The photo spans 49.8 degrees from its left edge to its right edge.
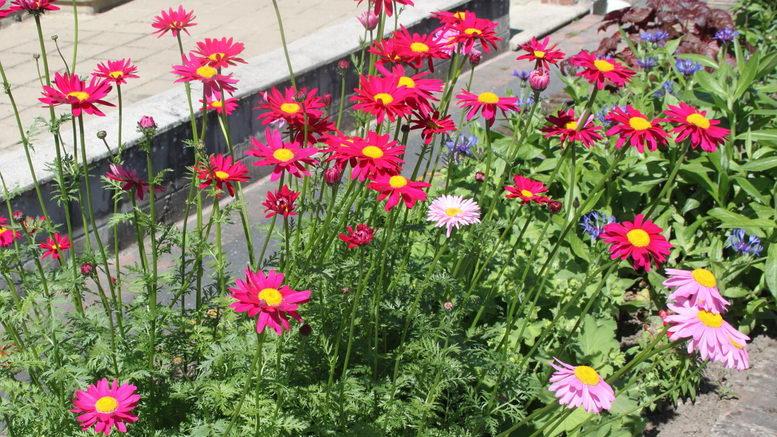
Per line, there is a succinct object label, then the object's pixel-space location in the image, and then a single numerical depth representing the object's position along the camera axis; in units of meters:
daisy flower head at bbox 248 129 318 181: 1.71
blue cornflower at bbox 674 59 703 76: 3.58
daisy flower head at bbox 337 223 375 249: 1.83
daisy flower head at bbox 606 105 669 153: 1.94
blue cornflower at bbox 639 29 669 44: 4.12
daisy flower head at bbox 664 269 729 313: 1.62
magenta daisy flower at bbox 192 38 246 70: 1.97
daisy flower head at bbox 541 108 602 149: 2.14
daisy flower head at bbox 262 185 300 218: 1.79
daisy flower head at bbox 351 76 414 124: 1.78
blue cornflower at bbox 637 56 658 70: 3.67
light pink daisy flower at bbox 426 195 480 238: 2.03
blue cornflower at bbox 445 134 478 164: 2.92
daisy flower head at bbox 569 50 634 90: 2.08
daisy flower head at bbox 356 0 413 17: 2.18
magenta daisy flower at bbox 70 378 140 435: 1.51
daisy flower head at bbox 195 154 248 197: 1.89
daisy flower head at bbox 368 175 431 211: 1.66
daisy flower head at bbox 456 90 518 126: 2.07
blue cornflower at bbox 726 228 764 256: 2.79
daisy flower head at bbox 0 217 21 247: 1.87
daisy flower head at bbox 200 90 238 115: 2.15
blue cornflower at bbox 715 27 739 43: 4.20
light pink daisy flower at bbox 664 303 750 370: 1.57
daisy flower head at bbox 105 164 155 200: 1.93
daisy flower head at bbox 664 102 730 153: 1.94
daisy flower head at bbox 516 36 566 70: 2.18
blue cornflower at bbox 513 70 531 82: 3.02
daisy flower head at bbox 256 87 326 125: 1.92
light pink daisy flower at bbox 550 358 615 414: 1.64
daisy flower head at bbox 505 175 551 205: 2.12
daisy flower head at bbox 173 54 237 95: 1.88
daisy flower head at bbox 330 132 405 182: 1.67
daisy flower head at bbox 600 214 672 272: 1.77
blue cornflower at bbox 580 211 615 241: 2.69
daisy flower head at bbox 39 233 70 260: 2.03
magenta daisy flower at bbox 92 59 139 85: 1.94
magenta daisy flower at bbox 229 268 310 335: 1.42
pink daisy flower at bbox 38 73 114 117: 1.71
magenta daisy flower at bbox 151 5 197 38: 2.16
